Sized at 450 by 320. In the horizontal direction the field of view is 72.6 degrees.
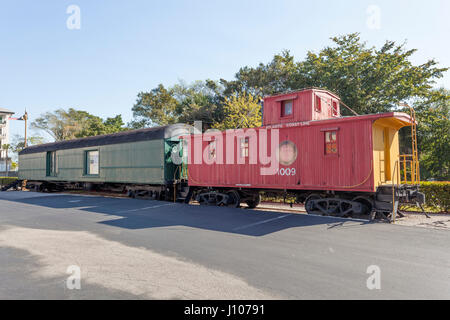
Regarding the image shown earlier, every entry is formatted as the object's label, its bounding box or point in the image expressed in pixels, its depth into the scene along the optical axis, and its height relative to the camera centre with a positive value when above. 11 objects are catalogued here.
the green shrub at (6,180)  34.94 -0.97
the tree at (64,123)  56.94 +8.99
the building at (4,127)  75.00 +10.96
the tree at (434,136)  21.66 +2.44
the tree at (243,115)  24.81 +4.84
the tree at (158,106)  45.16 +9.77
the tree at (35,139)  58.60 +6.23
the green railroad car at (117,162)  16.25 +0.59
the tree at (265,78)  32.53 +10.39
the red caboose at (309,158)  10.32 +0.48
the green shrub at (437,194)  12.57 -0.99
